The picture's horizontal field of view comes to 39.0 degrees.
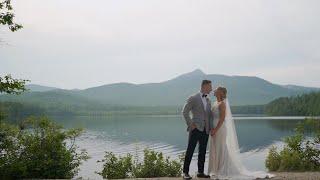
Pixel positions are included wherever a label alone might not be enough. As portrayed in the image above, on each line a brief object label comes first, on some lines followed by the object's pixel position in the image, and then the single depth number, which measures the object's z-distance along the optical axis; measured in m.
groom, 11.55
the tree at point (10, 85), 11.66
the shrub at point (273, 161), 15.63
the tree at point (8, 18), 11.74
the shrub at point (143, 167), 14.08
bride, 12.05
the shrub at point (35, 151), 11.83
